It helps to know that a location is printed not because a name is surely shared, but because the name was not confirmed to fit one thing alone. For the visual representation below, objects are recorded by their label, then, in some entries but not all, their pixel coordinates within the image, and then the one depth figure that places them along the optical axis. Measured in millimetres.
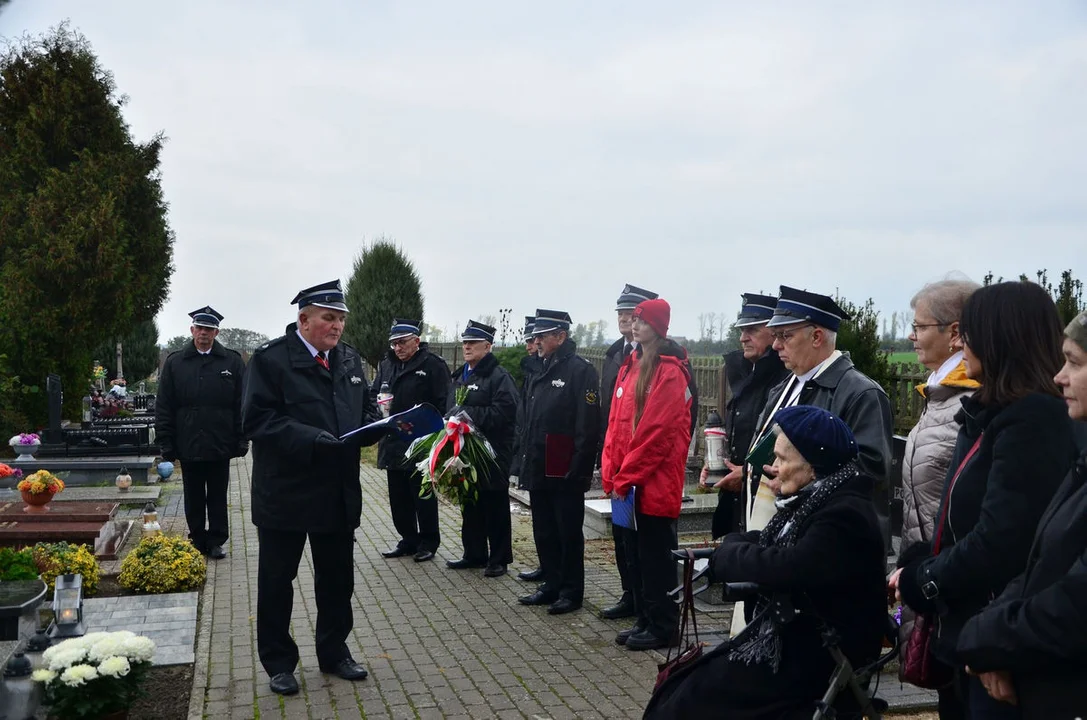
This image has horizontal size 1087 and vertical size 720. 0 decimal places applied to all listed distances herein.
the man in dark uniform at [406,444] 9555
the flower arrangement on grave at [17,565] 6141
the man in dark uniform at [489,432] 8898
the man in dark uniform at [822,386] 4430
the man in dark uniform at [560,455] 7656
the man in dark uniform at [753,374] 5996
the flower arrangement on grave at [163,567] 8047
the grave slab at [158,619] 6426
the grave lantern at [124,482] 12984
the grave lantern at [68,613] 5840
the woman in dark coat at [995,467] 3115
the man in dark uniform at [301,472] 5656
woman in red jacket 6395
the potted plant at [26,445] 14688
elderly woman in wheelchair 3436
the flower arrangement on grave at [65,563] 7430
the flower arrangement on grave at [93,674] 4766
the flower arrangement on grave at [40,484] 9836
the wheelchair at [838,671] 3305
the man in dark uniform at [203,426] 9359
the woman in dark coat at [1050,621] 2520
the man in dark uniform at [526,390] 8406
